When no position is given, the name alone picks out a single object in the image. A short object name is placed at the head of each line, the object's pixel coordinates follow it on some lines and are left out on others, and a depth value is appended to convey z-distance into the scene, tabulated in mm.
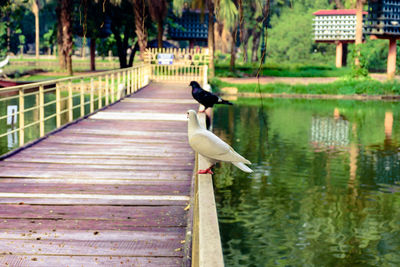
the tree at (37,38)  80538
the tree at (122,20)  51938
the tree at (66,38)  46656
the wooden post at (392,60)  52219
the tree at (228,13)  45544
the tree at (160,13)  43509
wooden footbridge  5281
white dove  6344
